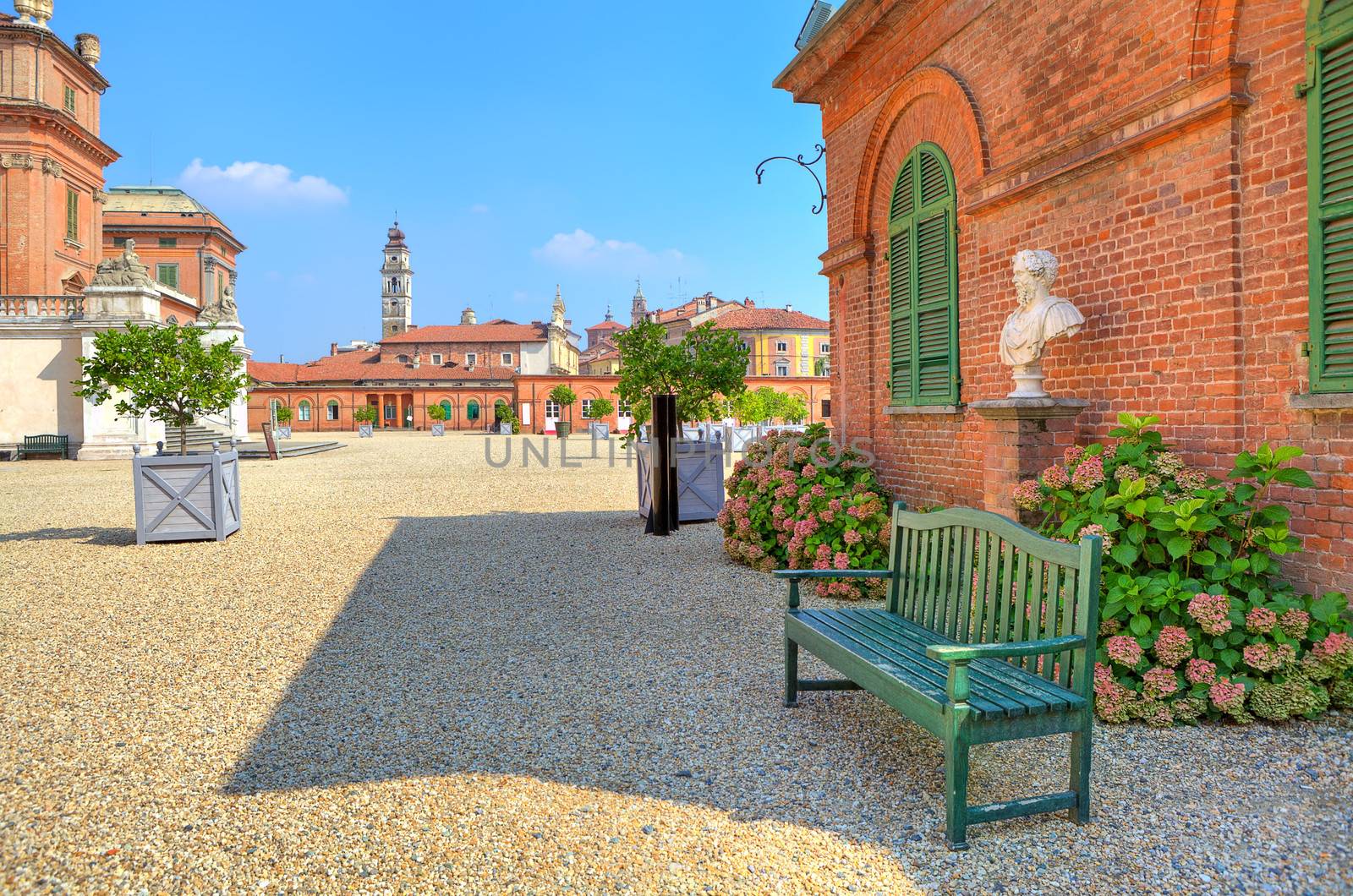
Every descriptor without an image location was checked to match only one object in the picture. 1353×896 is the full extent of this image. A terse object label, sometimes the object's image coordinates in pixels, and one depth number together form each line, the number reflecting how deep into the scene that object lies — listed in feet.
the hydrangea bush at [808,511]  20.40
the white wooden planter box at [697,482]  34.04
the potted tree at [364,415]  185.26
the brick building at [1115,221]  11.78
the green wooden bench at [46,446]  75.15
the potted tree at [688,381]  33.76
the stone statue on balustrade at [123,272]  78.23
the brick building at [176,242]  145.69
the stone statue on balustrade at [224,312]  109.70
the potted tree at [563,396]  174.81
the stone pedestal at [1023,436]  15.14
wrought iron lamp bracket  28.14
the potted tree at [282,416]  180.14
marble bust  14.90
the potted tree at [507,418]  172.76
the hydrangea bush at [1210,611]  10.91
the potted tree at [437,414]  185.98
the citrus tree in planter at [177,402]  28.84
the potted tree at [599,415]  136.67
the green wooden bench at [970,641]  8.41
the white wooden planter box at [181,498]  28.66
